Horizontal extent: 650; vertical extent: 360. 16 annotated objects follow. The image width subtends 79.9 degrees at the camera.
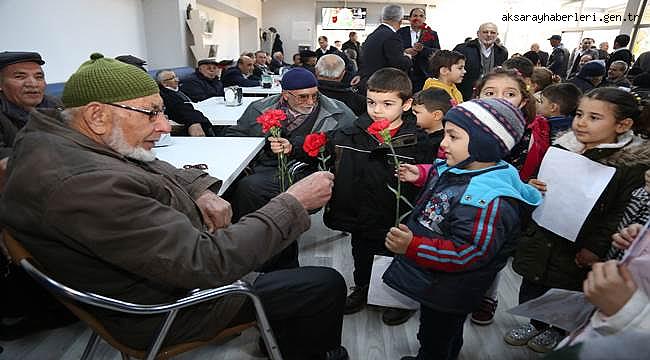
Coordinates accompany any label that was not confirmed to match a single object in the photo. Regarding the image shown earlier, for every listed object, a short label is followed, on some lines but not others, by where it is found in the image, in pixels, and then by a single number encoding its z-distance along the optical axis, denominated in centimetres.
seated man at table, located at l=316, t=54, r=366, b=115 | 342
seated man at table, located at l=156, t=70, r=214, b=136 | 349
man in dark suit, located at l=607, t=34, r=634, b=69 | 534
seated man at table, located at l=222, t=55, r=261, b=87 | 600
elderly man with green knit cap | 94
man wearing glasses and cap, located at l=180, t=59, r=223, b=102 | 473
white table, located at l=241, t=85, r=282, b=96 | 539
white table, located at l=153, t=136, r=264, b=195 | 188
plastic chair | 97
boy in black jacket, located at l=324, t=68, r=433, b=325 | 193
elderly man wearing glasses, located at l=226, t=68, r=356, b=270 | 244
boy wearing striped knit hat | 124
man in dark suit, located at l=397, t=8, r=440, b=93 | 430
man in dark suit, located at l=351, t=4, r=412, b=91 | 375
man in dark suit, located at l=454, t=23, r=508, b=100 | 379
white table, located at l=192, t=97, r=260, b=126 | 321
